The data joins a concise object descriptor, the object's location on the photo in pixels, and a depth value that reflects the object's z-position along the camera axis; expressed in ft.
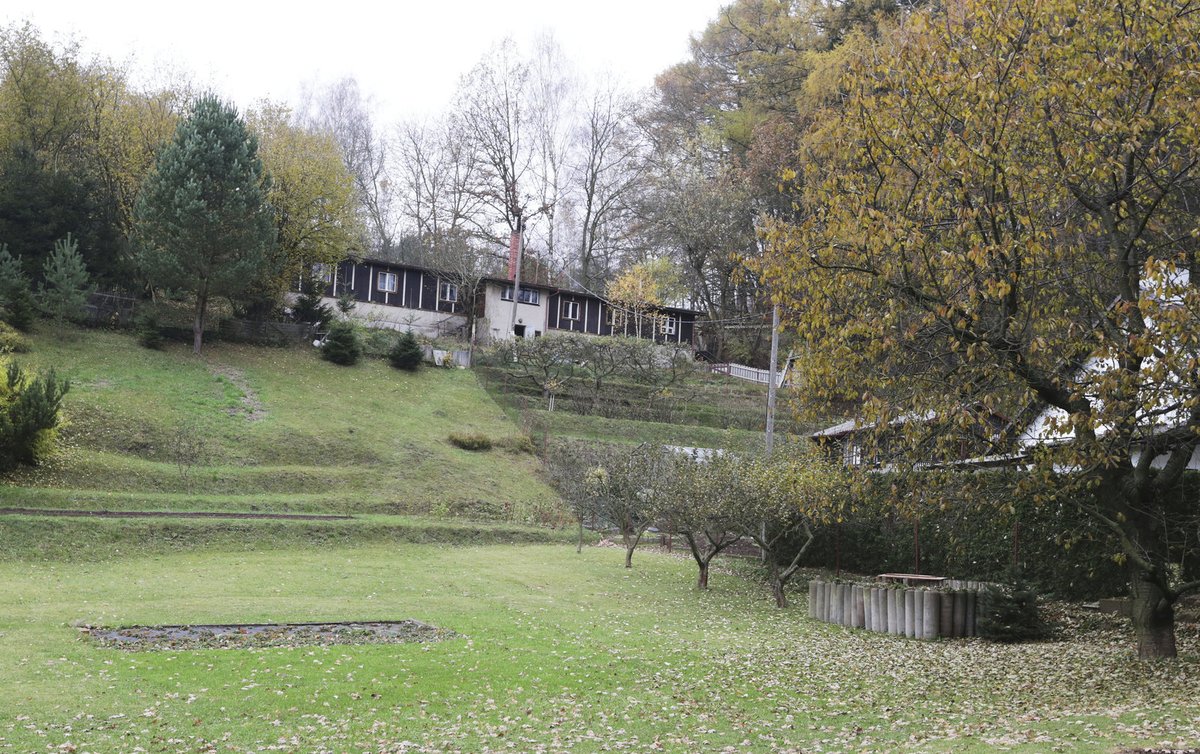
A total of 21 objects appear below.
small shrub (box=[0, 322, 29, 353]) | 116.57
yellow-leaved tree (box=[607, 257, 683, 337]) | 193.57
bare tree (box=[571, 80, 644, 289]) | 217.56
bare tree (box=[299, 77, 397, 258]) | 232.53
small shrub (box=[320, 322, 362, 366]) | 154.61
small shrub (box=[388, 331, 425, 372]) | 159.02
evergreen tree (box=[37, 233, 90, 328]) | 128.16
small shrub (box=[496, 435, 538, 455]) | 132.07
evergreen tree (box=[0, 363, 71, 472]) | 84.12
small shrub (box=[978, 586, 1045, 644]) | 50.60
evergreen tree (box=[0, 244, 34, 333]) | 125.59
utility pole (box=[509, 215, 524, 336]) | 185.89
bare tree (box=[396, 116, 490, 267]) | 209.77
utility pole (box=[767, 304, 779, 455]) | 80.94
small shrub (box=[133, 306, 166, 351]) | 137.69
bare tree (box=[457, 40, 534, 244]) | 210.59
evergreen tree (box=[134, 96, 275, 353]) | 131.23
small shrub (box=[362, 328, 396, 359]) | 163.73
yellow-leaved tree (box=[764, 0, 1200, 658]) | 32.32
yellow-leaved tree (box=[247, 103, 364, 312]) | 156.15
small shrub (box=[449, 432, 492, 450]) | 128.47
